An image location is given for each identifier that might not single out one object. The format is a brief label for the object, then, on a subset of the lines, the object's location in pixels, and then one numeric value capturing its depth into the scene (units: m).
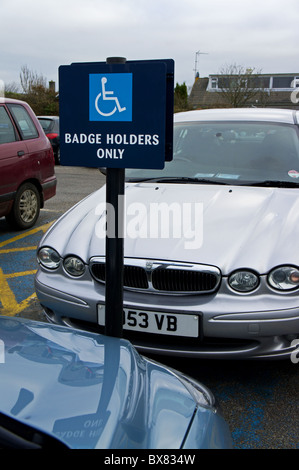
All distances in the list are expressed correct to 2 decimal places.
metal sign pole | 2.06
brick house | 35.50
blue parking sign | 1.93
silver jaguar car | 2.47
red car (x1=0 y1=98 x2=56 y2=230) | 5.75
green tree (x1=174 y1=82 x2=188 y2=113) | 31.04
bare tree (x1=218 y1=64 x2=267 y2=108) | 34.22
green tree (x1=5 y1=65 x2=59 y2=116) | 26.58
